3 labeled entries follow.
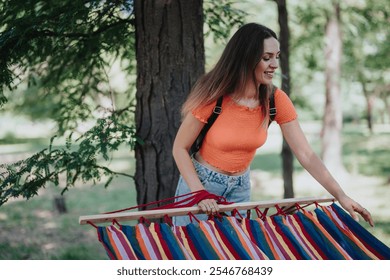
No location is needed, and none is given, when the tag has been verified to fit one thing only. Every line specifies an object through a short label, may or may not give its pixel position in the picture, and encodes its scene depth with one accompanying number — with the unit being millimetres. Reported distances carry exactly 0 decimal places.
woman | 2727
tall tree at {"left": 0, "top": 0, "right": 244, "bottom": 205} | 3344
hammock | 2340
